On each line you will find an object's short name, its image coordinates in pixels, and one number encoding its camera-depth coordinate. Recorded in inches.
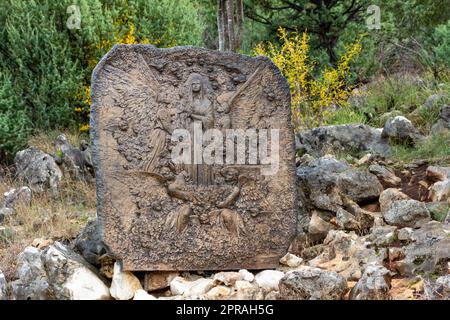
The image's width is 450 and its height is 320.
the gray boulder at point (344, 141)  317.1
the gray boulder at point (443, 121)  320.2
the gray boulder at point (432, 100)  350.0
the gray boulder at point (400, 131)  315.6
